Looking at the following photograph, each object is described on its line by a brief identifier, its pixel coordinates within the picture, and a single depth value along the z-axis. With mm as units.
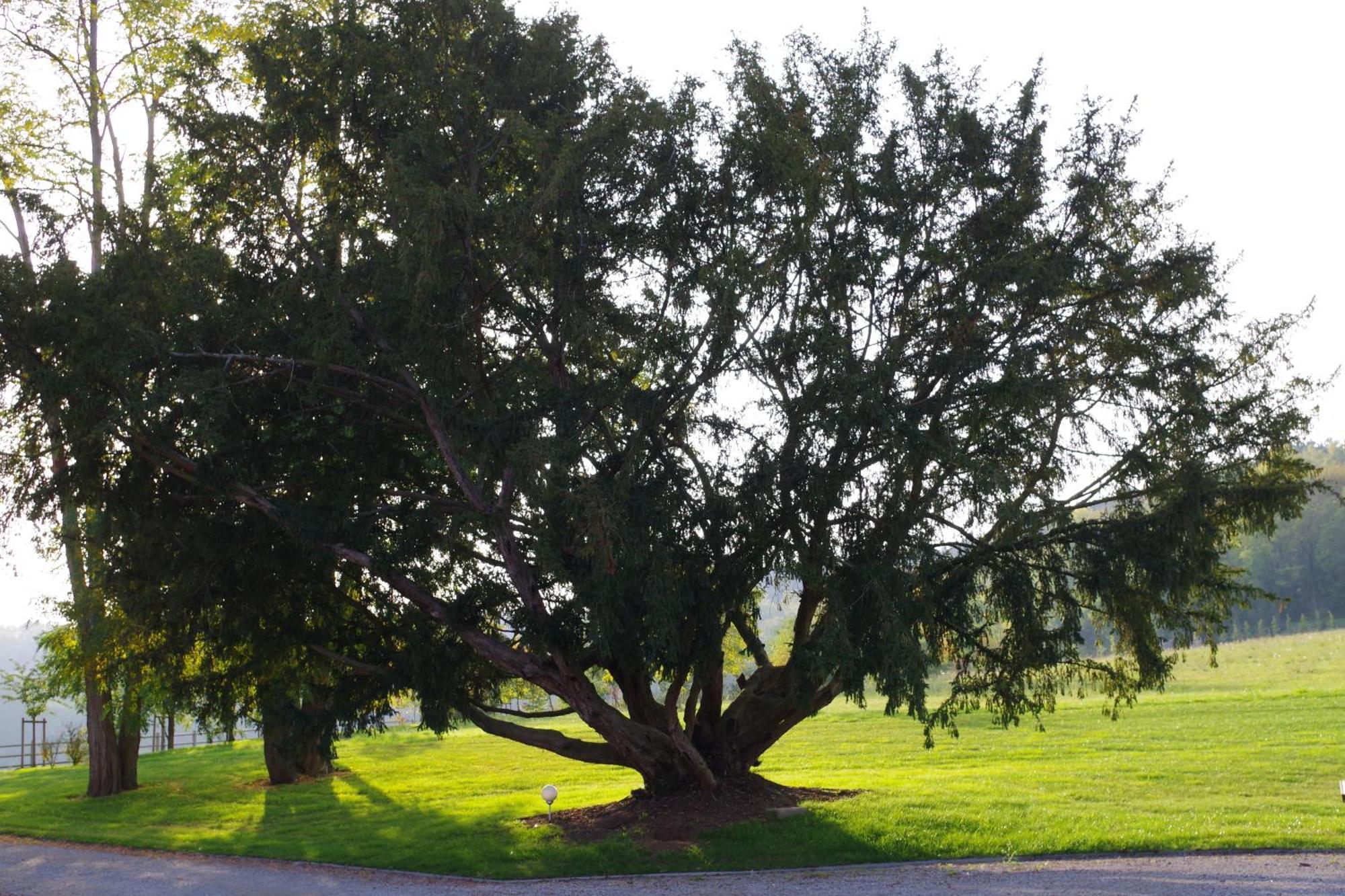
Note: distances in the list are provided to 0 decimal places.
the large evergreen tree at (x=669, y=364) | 12827
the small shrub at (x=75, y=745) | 33875
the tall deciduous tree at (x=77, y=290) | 13055
